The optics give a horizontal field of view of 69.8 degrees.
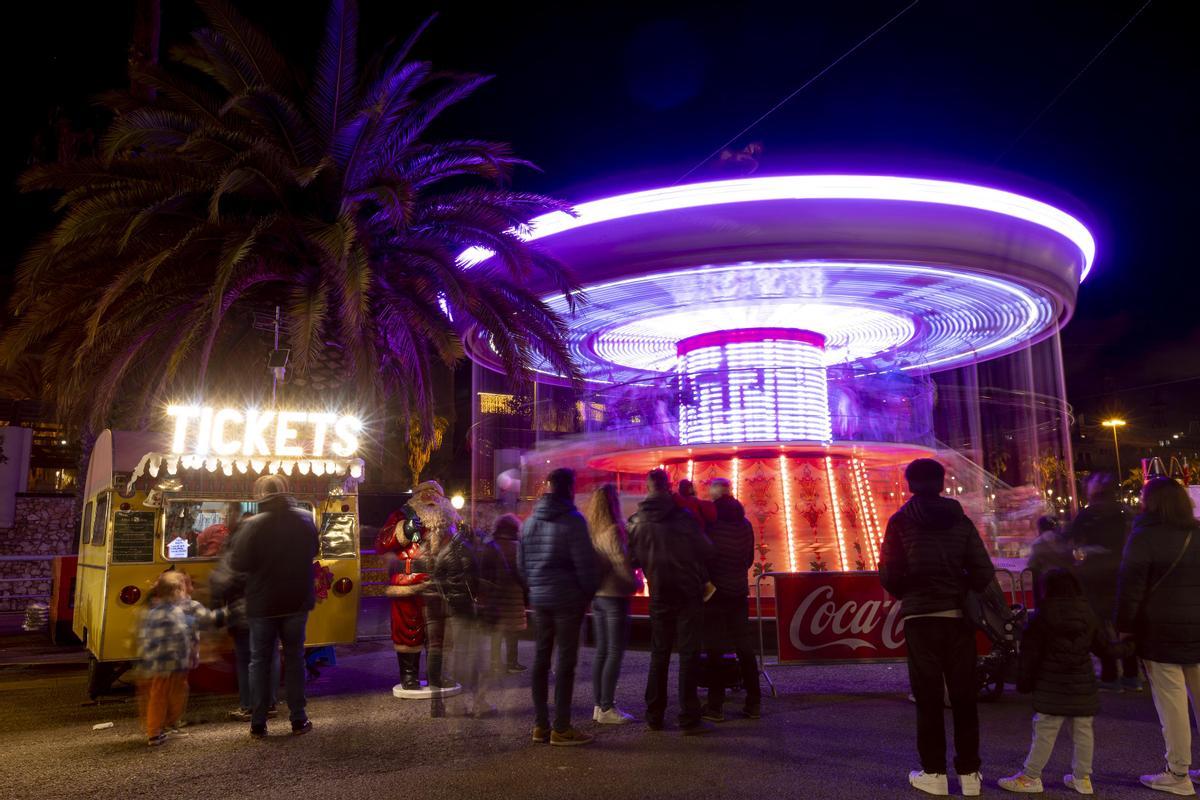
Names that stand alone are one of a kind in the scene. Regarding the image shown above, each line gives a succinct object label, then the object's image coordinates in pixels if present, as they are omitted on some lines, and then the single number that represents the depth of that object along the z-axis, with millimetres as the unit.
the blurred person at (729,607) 6078
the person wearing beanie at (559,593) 5398
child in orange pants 5598
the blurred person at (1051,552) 7070
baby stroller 4324
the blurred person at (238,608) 5969
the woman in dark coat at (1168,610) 4359
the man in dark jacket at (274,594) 5758
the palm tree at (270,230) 9648
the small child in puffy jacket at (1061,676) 4273
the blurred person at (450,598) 6336
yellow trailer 7141
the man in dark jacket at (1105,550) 6871
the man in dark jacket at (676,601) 5688
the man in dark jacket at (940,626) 4293
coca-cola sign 7277
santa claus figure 7070
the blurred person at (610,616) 5945
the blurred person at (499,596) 6332
